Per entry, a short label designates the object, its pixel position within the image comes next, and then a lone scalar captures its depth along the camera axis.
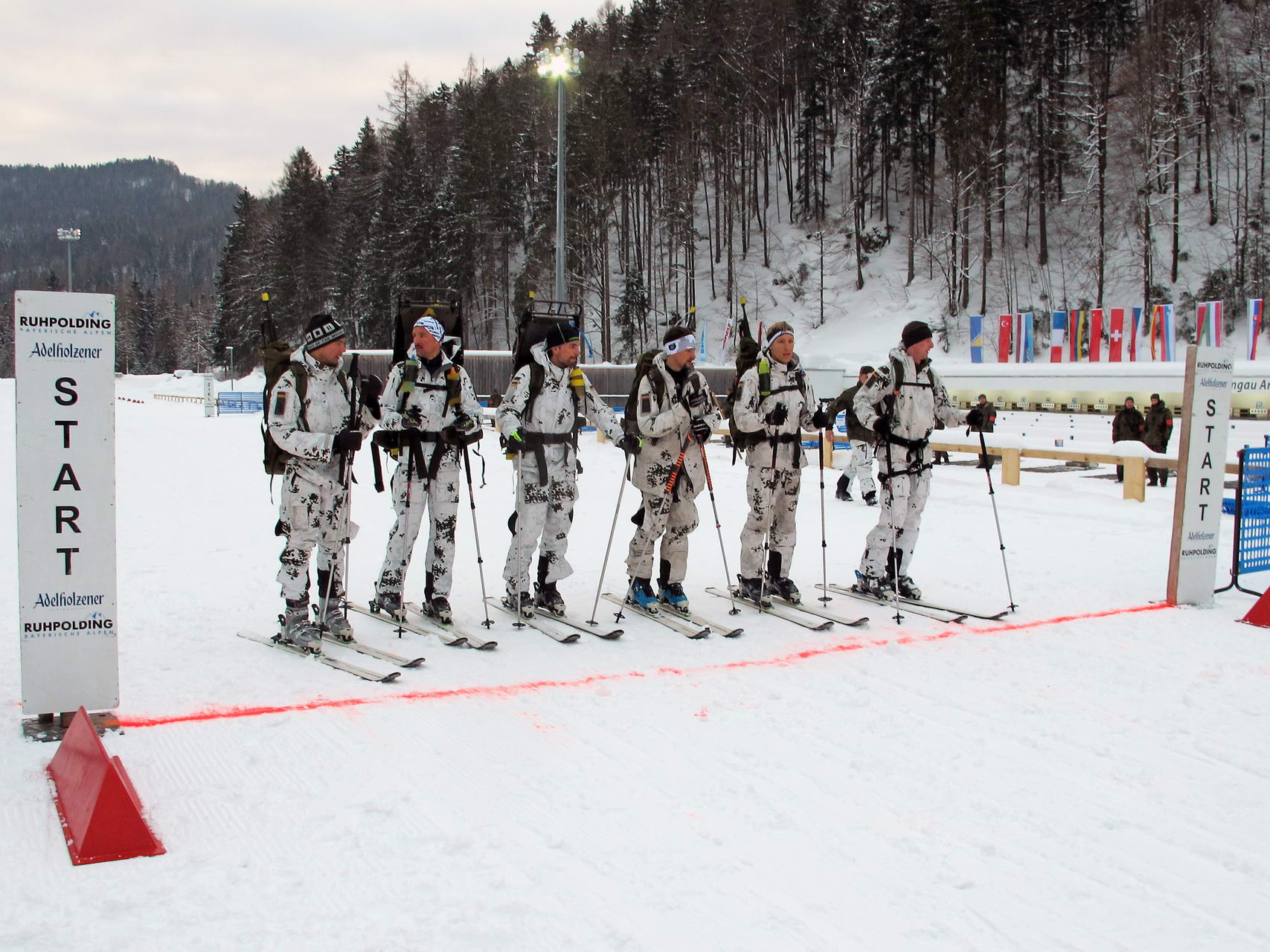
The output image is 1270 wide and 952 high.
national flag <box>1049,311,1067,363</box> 35.94
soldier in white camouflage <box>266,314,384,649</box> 6.24
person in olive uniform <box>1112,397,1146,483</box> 18.56
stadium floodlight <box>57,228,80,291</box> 32.44
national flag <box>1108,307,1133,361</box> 34.06
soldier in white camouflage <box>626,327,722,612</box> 7.45
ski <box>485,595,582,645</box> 6.77
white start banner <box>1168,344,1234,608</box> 7.93
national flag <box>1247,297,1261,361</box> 30.25
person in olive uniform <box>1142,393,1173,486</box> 17.97
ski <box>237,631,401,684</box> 5.76
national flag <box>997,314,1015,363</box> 37.47
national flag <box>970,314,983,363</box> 37.28
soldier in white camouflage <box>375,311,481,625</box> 7.04
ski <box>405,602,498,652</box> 6.54
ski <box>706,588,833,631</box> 7.20
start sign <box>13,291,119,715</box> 4.52
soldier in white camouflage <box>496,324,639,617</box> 7.25
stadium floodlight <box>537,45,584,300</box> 21.22
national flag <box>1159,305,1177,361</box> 32.25
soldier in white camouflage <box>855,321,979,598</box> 7.89
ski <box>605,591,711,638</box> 6.95
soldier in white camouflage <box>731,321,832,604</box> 7.77
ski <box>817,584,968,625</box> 7.52
